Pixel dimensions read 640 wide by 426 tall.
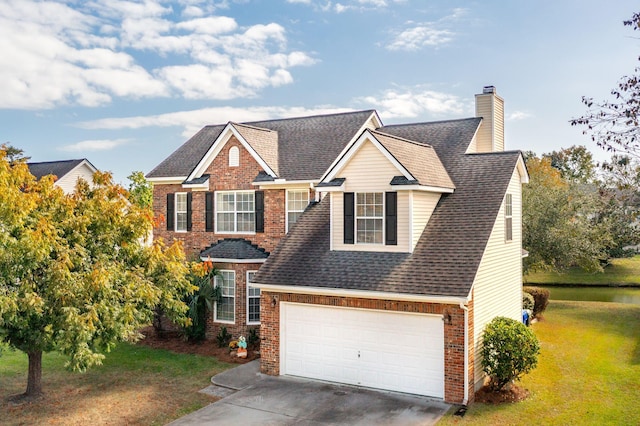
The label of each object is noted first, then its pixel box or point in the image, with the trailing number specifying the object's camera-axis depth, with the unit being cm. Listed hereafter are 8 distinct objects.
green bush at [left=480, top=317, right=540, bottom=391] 1260
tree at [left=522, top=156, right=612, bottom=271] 2605
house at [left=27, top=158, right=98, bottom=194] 3494
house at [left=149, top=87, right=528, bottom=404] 1290
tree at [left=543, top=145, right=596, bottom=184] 5756
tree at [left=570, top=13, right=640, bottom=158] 927
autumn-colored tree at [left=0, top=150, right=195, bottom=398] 1133
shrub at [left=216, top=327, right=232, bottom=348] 1825
